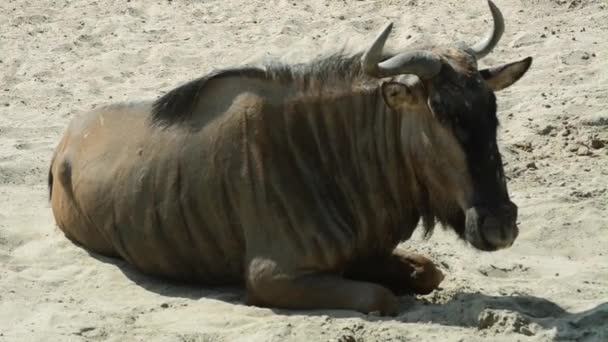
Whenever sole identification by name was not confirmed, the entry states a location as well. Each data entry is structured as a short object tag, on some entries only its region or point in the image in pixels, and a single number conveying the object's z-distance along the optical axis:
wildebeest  12.79
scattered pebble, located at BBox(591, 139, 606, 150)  18.83
